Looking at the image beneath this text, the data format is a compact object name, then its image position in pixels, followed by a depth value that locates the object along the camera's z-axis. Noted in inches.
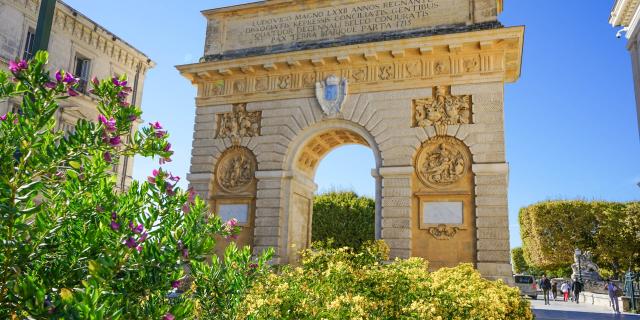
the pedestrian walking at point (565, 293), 1063.3
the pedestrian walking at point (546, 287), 916.3
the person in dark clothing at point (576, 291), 973.2
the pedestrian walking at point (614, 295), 716.7
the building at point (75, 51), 725.3
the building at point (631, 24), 742.2
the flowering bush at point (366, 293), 168.4
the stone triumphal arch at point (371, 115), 519.2
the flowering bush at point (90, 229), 101.6
